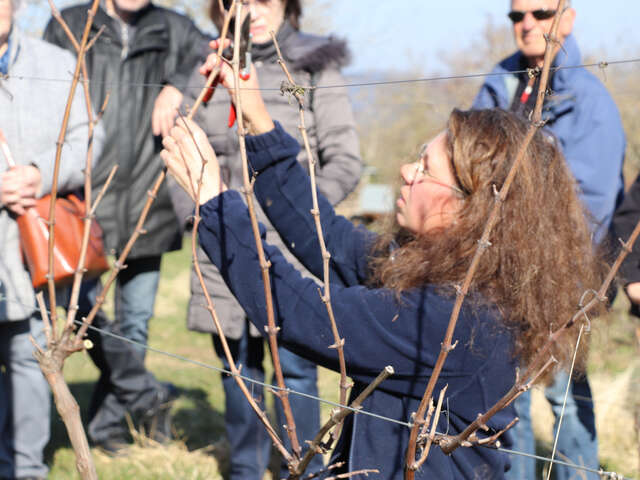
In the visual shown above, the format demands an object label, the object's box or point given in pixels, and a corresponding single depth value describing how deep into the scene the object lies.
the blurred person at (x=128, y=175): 3.43
